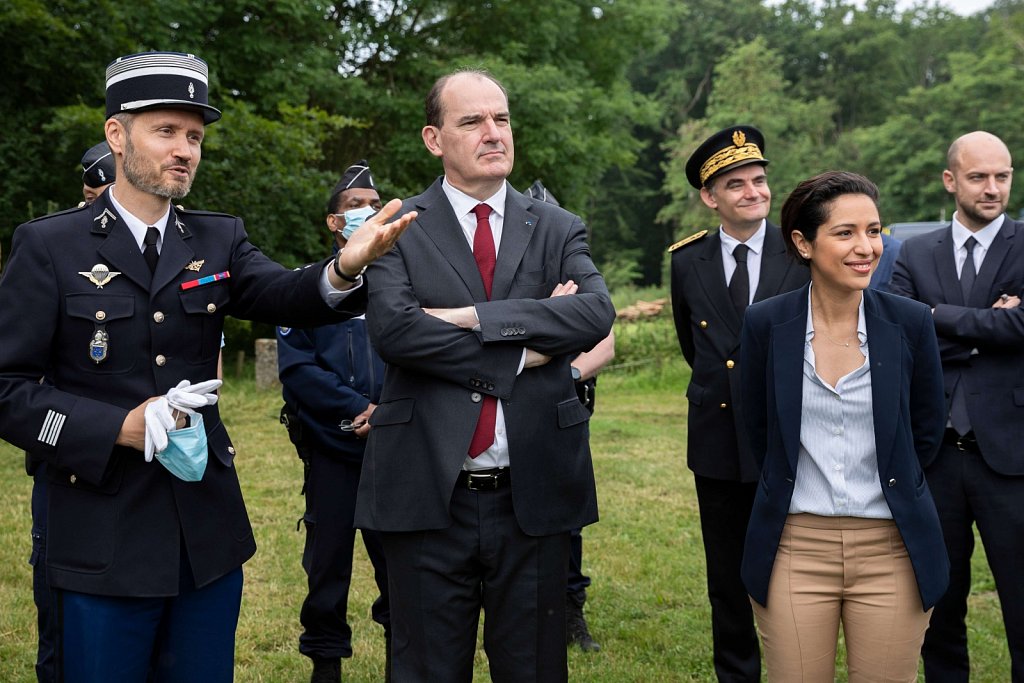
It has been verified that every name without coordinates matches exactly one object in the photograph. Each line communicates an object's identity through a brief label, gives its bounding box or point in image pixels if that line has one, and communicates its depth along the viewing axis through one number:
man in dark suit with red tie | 3.28
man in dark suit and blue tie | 4.25
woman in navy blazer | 3.40
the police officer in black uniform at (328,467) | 4.88
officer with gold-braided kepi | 4.56
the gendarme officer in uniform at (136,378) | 2.96
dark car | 19.18
